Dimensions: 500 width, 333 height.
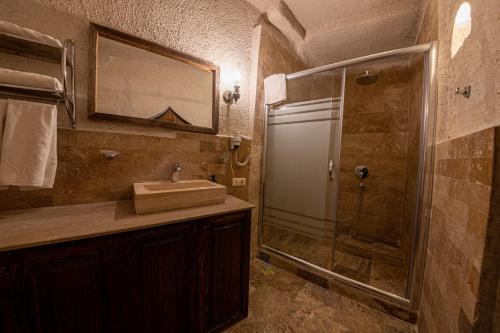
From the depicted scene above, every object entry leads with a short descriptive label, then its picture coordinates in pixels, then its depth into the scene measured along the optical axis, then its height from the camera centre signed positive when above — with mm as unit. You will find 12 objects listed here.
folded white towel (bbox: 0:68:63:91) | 772 +314
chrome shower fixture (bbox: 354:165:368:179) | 2449 -123
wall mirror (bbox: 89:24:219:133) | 1140 +516
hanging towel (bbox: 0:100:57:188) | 781 +21
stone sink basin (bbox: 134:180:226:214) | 964 -253
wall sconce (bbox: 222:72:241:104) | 1658 +606
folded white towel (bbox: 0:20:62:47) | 835 +567
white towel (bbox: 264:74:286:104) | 1839 +754
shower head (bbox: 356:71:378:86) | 2168 +1072
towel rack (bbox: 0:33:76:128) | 857 +498
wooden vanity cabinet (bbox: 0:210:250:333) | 664 -609
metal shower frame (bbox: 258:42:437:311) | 1174 -97
